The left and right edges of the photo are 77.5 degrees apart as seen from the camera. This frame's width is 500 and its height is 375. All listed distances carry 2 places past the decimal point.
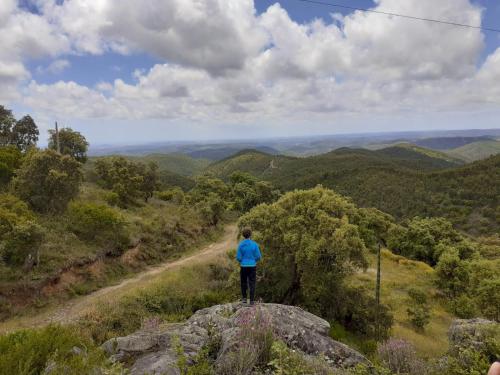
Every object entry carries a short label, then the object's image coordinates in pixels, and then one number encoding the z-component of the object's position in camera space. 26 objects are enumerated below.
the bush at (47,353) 4.66
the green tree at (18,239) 17.39
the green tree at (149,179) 41.39
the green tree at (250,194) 54.66
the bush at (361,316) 18.09
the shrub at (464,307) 29.36
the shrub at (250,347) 5.28
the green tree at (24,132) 44.41
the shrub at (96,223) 23.52
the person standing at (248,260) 9.62
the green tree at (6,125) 42.41
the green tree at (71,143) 43.72
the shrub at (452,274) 33.22
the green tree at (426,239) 48.09
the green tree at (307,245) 15.18
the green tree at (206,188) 47.14
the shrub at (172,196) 47.66
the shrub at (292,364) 5.16
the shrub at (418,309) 25.66
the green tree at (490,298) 25.48
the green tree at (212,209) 39.16
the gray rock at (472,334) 8.51
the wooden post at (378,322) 18.52
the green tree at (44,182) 23.75
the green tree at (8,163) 27.69
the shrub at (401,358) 6.96
